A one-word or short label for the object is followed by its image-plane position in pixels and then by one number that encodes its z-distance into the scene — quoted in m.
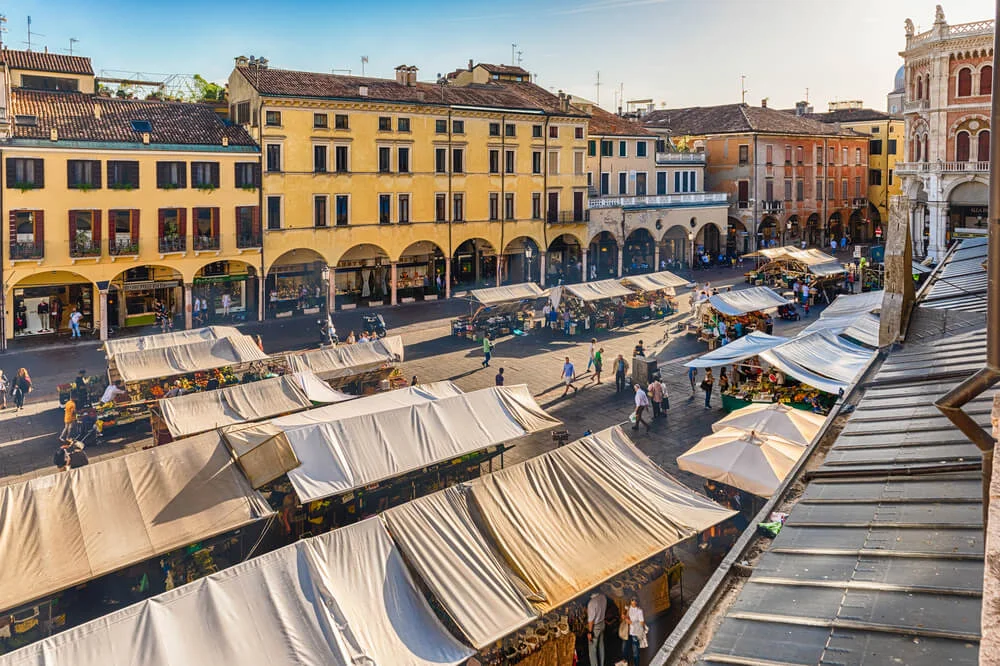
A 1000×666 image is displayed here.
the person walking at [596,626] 11.79
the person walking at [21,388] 24.20
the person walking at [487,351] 29.33
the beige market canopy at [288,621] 9.09
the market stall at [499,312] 34.56
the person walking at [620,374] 26.02
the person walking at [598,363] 27.38
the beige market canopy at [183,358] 22.27
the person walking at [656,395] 23.23
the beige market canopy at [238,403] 18.31
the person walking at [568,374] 26.39
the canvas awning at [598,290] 35.34
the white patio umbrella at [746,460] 14.76
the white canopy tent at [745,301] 31.70
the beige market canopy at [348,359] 23.30
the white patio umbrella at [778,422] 16.20
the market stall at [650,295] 37.66
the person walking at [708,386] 24.23
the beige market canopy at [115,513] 11.50
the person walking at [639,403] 22.08
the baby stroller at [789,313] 37.78
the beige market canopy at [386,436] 14.88
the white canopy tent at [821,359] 20.55
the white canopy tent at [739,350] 22.47
